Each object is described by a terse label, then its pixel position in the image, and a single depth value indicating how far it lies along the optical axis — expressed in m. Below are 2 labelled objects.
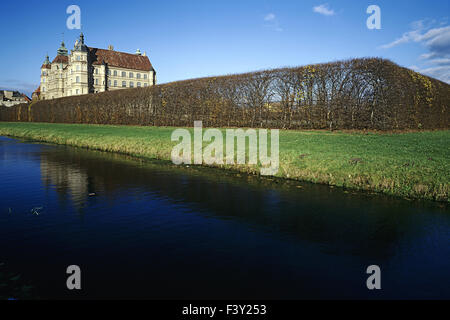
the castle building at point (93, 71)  77.75
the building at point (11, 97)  132.44
